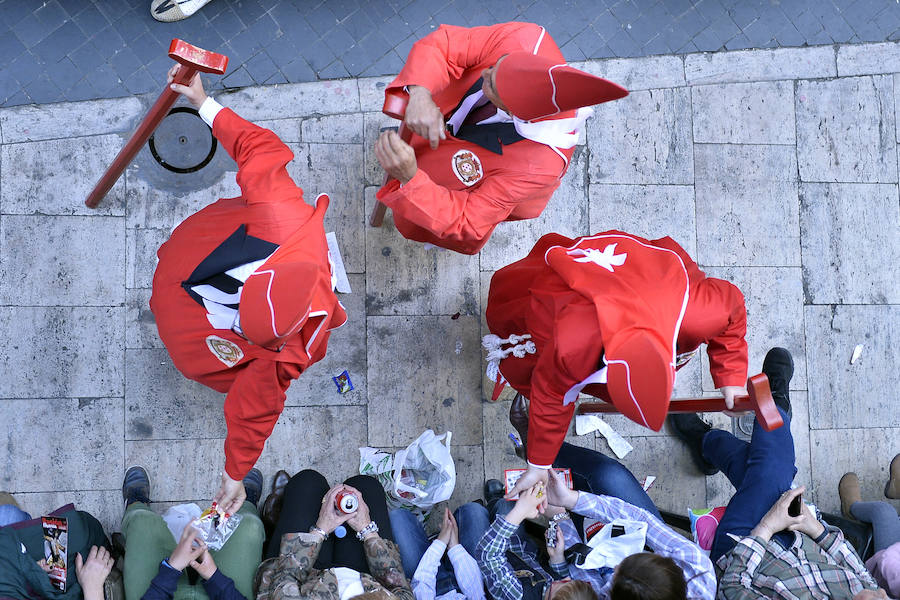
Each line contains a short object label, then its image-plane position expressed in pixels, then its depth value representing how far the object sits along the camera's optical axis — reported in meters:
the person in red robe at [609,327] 2.66
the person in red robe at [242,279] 2.83
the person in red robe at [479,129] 2.58
